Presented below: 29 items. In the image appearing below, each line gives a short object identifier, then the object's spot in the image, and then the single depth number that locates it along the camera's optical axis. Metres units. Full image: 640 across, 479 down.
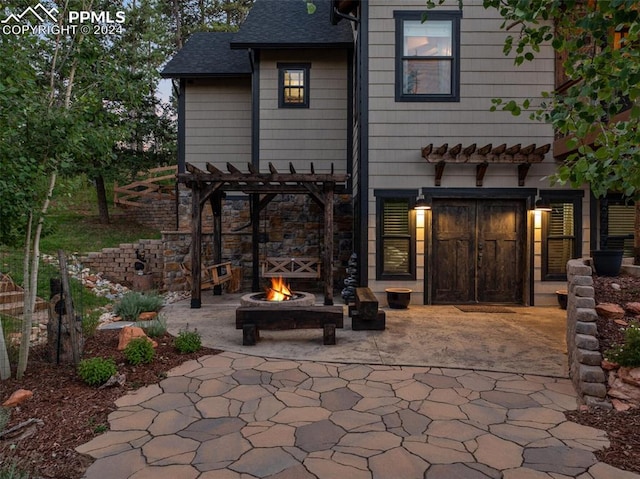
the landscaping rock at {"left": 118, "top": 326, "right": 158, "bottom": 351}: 4.78
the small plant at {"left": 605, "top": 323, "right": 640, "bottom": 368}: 3.57
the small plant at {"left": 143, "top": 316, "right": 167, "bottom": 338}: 5.32
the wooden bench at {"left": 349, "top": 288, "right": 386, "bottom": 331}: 5.91
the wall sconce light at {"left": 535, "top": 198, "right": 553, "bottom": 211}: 7.62
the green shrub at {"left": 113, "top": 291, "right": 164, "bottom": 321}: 6.79
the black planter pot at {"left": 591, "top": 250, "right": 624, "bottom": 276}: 5.34
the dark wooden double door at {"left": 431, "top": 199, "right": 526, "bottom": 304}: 7.86
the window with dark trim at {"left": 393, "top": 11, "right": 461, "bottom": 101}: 7.55
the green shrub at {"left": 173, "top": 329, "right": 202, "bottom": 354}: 4.85
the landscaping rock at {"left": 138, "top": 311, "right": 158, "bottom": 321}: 6.72
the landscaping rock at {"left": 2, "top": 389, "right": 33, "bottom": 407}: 3.43
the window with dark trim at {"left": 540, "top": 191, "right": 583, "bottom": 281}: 7.78
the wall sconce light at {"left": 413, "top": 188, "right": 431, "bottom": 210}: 7.61
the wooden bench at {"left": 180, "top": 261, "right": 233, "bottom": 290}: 8.59
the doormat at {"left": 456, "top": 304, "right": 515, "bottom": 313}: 7.38
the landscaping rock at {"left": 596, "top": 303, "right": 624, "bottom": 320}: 4.34
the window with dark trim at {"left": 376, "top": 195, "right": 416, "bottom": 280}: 7.76
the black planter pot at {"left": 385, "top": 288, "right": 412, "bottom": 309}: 7.43
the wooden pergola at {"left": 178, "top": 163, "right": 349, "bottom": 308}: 7.29
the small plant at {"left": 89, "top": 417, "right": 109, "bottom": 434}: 3.08
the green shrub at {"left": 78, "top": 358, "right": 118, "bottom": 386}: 3.85
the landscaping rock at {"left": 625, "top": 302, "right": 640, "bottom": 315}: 4.35
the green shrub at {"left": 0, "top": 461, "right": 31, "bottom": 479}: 2.33
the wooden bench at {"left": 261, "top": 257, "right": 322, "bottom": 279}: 8.74
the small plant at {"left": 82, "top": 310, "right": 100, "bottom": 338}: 5.30
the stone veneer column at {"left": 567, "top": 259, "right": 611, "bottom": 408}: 3.63
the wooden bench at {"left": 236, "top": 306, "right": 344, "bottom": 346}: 5.15
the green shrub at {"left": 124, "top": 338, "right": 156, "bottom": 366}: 4.35
